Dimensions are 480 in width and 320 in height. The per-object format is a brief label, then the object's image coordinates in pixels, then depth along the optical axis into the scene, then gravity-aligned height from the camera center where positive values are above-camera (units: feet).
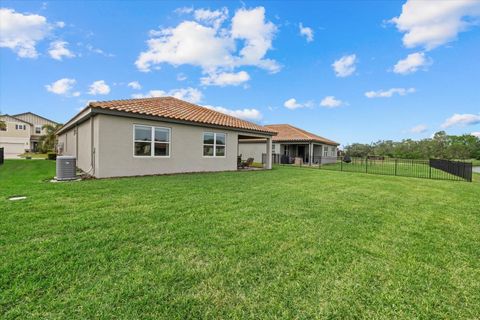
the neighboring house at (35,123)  148.33 +19.13
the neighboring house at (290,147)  80.43 +3.52
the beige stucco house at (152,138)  31.99 +2.68
